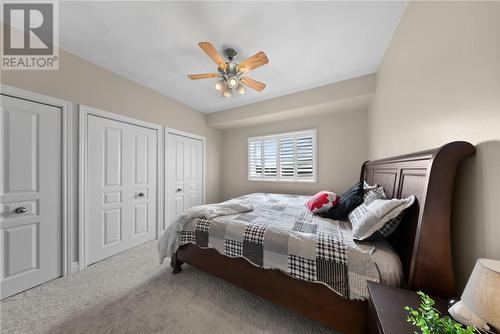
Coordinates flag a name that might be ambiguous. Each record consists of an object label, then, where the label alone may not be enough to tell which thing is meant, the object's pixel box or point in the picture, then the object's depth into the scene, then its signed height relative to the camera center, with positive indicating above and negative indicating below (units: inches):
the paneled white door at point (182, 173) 122.0 -5.7
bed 34.6 -23.1
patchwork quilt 42.0 -24.4
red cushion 74.4 -16.7
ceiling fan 65.4 +43.7
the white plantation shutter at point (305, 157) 131.8 +7.8
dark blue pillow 68.3 -16.2
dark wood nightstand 26.7 -26.3
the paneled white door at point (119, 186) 83.1 -11.1
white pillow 43.5 -14.6
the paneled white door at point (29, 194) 60.2 -11.0
